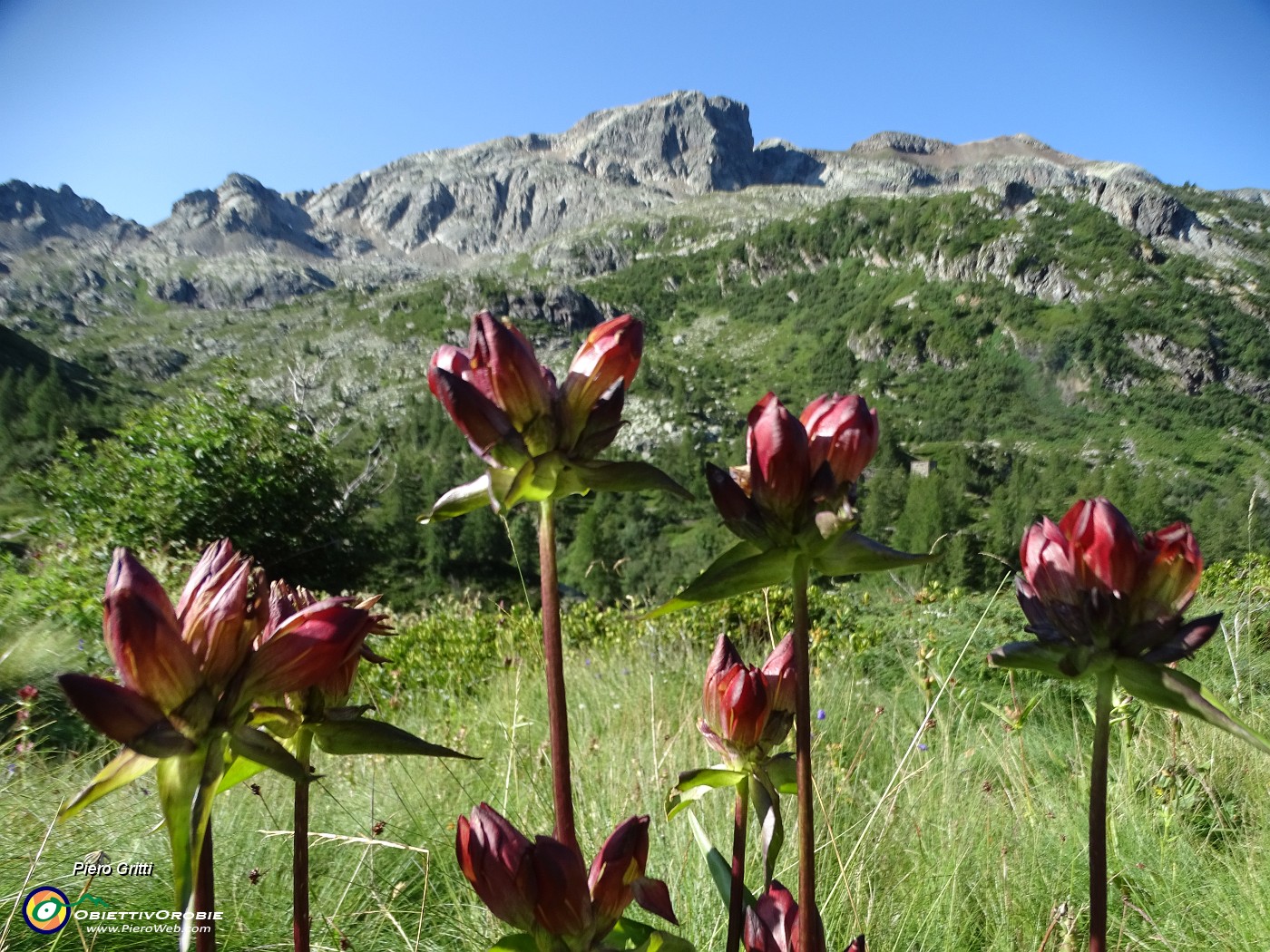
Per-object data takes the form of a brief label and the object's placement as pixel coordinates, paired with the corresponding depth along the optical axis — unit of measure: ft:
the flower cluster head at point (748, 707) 1.29
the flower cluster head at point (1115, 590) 1.08
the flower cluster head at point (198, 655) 0.90
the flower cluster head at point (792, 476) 1.06
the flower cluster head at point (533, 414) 1.08
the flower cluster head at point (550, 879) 1.01
